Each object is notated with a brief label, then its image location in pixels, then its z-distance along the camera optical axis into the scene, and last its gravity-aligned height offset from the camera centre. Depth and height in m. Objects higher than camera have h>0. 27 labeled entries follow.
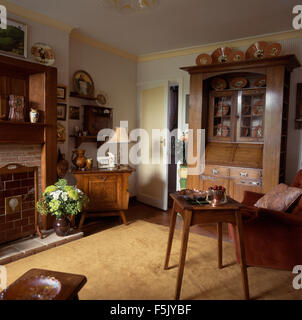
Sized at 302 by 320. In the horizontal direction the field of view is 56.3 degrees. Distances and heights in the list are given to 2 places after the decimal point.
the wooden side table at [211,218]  2.13 -0.58
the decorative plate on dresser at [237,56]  4.00 +1.24
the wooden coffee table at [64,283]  1.51 -0.82
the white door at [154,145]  4.92 -0.06
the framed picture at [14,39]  3.10 +1.12
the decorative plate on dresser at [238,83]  4.06 +0.87
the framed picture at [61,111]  3.77 +0.38
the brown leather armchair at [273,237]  2.42 -0.84
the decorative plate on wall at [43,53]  3.41 +1.05
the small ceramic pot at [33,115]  3.26 +0.28
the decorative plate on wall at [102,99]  4.52 +0.67
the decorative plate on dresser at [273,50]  3.67 +1.23
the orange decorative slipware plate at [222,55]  4.08 +1.29
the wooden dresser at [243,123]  3.60 +0.29
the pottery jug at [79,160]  3.82 -0.27
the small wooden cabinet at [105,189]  3.76 -0.67
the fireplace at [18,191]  3.05 -0.58
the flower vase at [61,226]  3.33 -1.02
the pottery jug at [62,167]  3.61 -0.35
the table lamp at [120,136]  4.05 +0.07
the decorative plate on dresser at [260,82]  3.95 +0.87
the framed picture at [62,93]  3.72 +0.62
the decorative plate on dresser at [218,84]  4.23 +0.90
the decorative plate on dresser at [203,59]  4.17 +1.24
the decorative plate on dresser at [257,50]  3.83 +1.28
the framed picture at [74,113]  4.10 +0.40
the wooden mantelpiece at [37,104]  3.11 +0.42
